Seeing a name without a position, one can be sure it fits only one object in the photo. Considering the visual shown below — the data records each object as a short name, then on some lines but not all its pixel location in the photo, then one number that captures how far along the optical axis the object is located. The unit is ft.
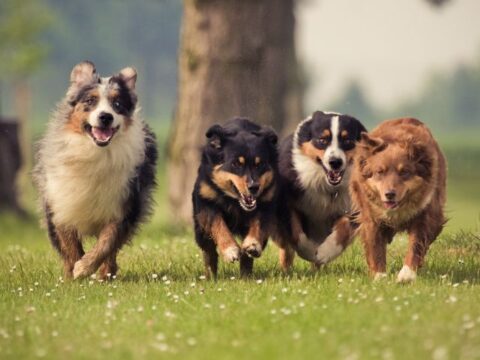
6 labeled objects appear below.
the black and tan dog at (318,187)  55.72
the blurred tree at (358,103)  558.56
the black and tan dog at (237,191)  53.52
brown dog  50.75
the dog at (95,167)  55.11
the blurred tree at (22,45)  190.49
